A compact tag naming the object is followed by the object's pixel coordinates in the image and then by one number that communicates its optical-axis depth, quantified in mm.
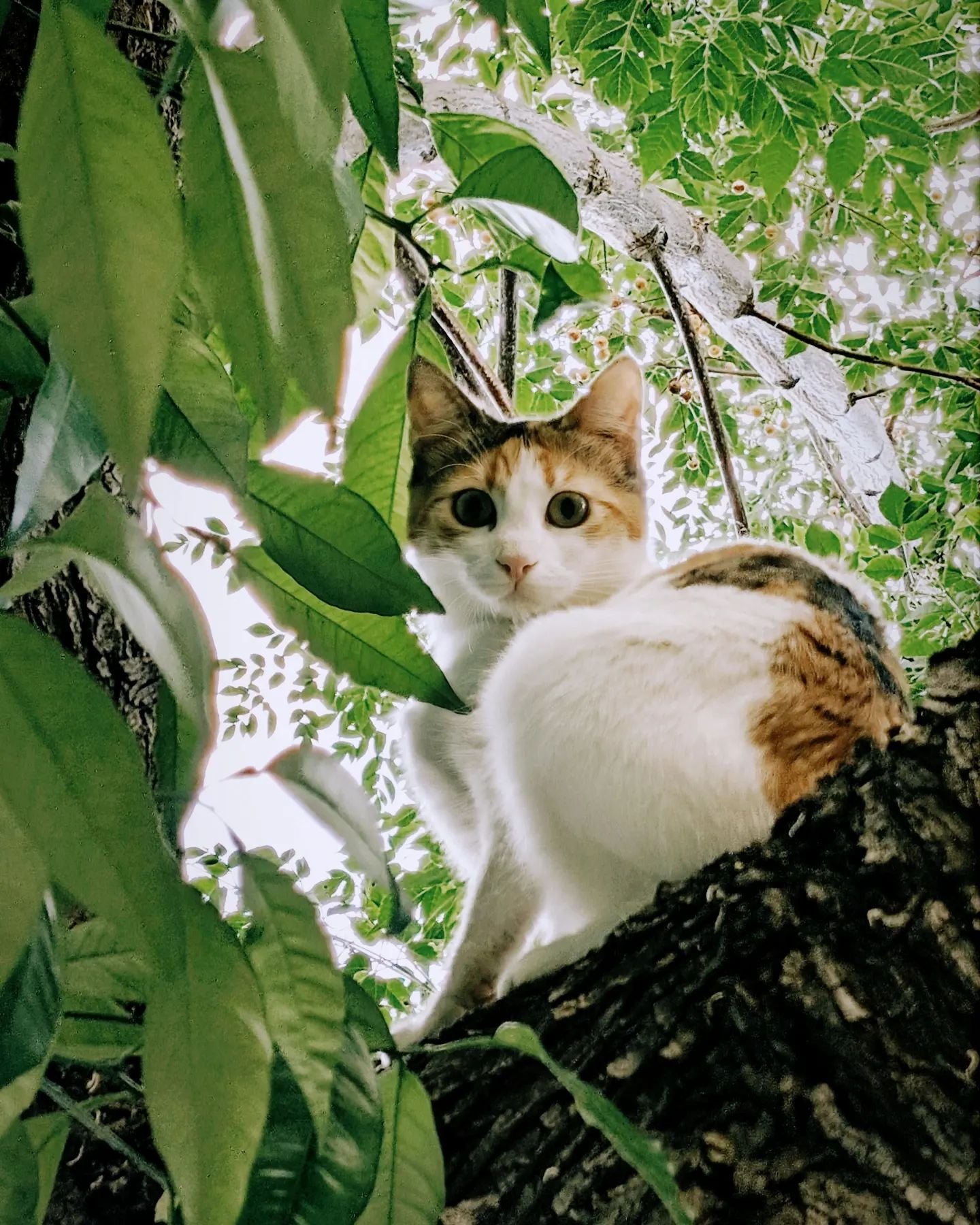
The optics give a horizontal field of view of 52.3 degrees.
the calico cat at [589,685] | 724
